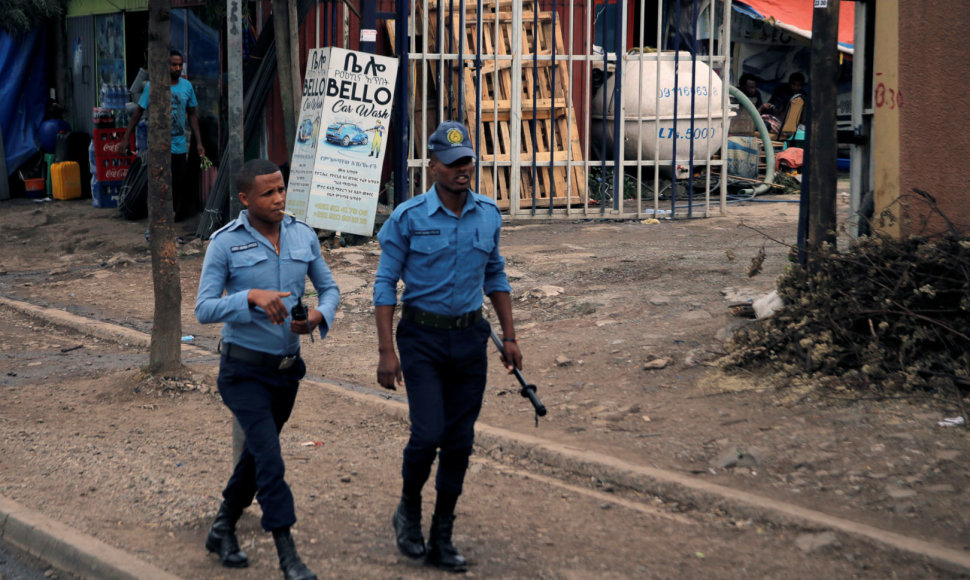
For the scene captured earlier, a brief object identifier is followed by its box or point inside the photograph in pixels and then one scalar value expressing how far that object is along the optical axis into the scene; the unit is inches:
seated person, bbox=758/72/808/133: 678.5
